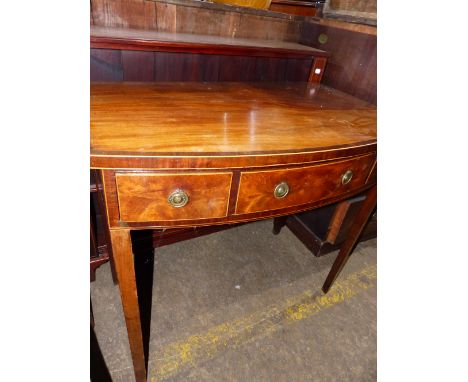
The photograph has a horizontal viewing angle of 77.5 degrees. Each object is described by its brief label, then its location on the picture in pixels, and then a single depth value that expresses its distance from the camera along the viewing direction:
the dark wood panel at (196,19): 1.05
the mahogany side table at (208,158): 0.60
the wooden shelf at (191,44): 0.92
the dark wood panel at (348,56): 1.22
